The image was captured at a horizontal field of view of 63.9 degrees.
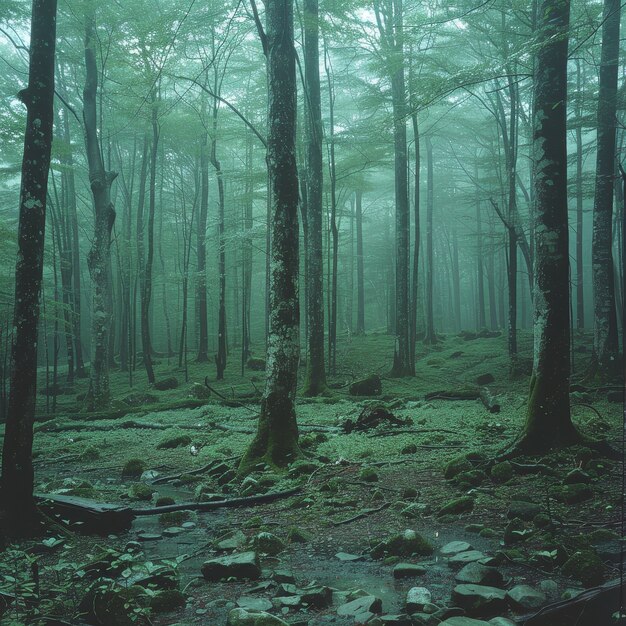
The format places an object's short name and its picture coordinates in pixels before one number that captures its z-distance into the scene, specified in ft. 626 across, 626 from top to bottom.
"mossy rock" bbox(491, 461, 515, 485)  18.85
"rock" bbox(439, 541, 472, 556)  13.63
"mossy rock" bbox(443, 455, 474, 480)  20.12
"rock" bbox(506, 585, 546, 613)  10.07
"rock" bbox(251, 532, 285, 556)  14.96
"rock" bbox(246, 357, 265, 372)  72.48
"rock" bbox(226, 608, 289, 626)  9.89
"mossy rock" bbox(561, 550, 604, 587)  10.82
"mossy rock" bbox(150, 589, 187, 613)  11.47
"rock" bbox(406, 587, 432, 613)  10.61
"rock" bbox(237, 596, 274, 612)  11.19
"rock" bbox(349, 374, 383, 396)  47.77
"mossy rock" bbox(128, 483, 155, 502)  22.13
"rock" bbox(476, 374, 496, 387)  52.21
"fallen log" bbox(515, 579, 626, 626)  8.30
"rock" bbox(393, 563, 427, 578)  12.51
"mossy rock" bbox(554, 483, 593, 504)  15.99
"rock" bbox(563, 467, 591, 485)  17.31
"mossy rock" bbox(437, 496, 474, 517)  16.67
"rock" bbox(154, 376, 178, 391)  63.36
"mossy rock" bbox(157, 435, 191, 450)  32.30
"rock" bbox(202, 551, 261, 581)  13.19
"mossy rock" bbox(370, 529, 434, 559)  13.88
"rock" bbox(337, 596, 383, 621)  10.58
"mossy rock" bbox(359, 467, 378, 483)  21.26
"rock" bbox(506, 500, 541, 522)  15.15
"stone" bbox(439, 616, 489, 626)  9.23
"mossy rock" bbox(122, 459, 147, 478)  26.63
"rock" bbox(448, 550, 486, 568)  12.84
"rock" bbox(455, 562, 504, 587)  11.22
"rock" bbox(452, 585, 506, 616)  10.19
